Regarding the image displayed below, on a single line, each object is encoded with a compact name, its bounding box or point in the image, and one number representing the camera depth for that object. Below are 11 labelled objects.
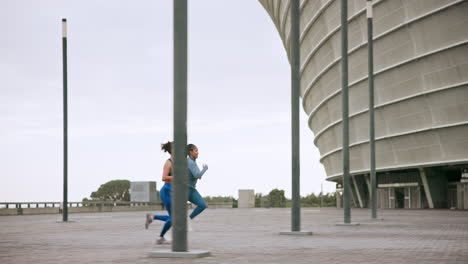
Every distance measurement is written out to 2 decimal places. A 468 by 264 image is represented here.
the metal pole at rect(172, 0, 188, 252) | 7.97
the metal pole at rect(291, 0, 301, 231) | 13.41
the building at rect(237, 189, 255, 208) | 77.12
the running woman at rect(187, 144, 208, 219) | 12.28
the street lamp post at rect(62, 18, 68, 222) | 20.58
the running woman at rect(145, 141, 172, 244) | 11.88
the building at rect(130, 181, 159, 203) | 62.38
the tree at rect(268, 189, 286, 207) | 80.75
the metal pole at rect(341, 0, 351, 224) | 18.12
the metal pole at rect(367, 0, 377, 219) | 22.17
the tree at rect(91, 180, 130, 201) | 144.25
